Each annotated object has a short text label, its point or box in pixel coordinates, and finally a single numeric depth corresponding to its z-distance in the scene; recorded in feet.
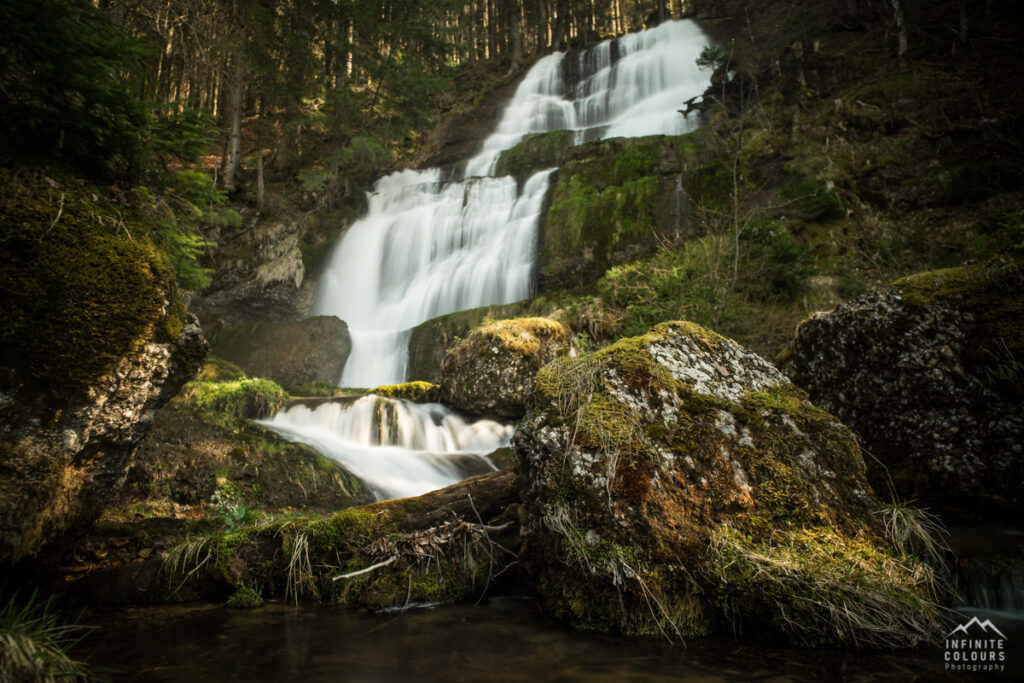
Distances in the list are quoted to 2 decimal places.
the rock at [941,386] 13.10
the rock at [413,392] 33.99
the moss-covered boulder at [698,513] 8.75
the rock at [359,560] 12.34
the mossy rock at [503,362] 29.78
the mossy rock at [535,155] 63.57
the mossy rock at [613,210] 43.60
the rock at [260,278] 57.26
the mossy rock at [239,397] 30.22
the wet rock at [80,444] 10.04
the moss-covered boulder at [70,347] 9.98
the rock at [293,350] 47.11
